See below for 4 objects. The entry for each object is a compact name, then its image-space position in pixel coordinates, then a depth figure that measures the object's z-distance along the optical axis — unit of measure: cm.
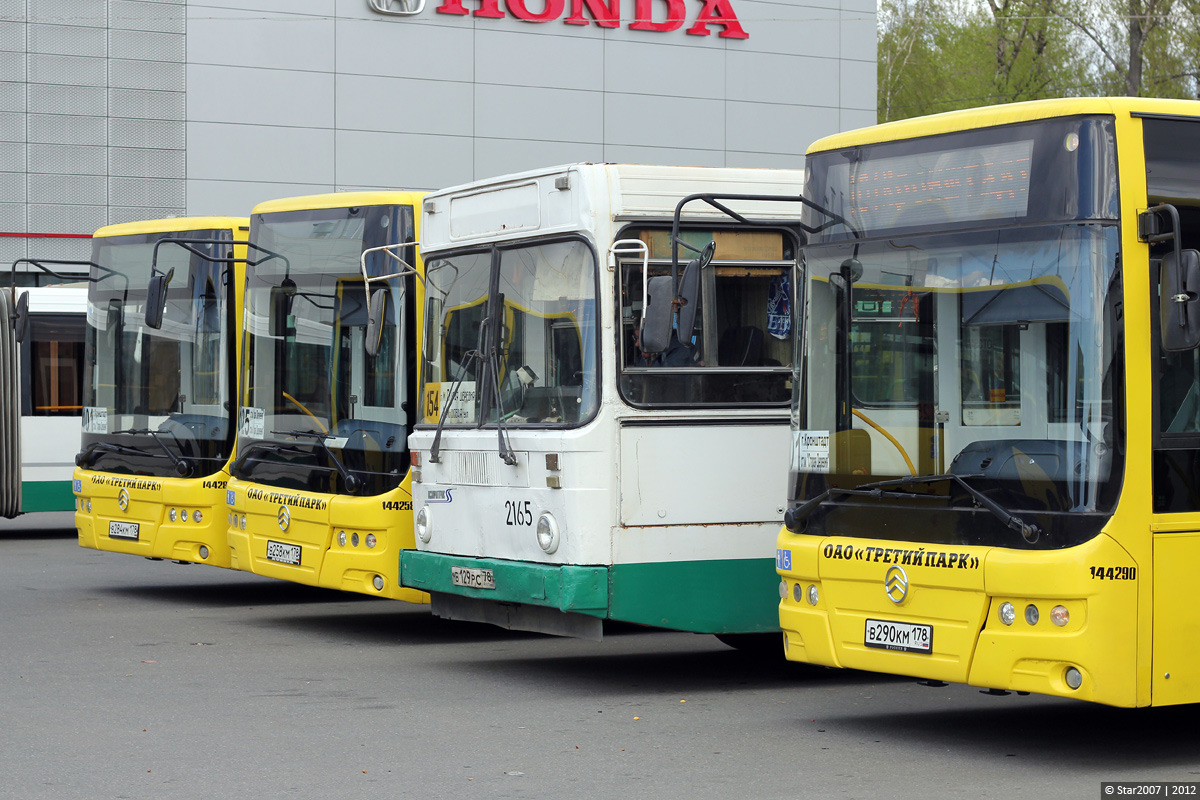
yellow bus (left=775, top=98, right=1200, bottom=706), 1121
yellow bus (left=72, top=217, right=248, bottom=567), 2221
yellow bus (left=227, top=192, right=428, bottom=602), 1839
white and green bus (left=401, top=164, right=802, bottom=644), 1506
